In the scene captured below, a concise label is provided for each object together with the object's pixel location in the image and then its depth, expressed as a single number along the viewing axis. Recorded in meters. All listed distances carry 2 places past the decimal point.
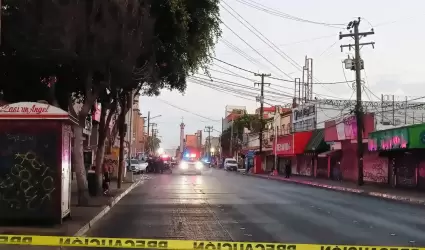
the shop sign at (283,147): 61.68
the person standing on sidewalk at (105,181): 23.05
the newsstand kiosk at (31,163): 12.12
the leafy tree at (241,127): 105.38
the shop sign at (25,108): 12.15
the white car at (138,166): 57.52
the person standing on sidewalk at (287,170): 53.12
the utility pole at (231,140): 111.63
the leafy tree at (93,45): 14.89
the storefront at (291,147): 57.88
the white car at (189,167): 60.75
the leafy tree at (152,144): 134.23
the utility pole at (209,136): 171.93
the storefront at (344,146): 42.16
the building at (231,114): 139.10
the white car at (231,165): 85.25
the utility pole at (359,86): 35.72
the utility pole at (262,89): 66.64
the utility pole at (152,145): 144.18
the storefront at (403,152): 31.39
